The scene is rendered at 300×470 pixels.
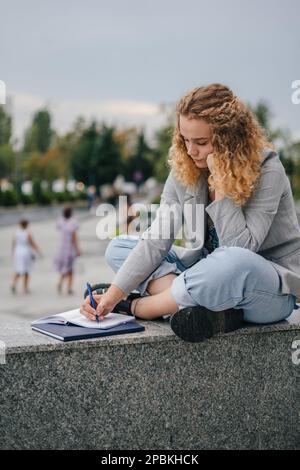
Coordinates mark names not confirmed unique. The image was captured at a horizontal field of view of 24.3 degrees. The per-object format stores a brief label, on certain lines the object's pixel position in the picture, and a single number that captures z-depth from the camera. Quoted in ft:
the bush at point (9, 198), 171.53
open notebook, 10.11
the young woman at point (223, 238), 9.82
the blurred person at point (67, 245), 48.21
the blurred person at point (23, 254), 47.44
